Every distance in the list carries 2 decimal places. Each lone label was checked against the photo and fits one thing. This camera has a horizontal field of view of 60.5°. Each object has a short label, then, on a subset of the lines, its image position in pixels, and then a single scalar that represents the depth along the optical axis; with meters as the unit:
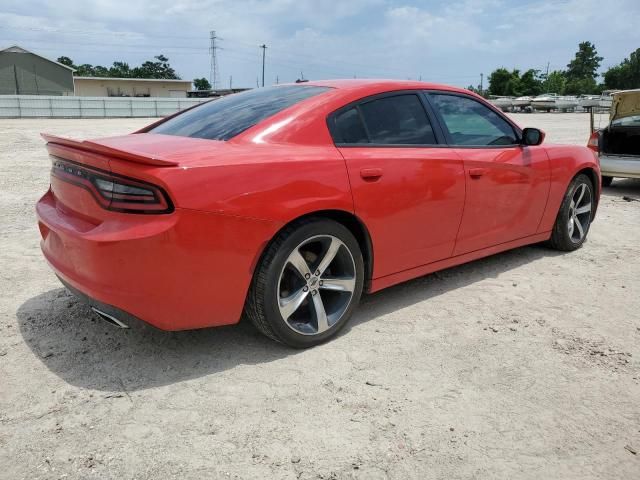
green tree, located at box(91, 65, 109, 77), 86.17
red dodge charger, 2.60
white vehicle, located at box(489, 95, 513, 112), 48.31
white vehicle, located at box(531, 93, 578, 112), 48.38
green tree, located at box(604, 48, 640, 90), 91.31
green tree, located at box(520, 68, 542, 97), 80.25
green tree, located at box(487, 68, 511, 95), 81.19
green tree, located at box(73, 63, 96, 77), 83.01
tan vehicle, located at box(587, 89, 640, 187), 8.53
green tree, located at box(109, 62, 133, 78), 84.51
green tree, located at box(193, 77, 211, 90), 99.31
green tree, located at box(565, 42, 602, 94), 111.00
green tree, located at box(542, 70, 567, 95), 87.44
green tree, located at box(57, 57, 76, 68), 95.58
